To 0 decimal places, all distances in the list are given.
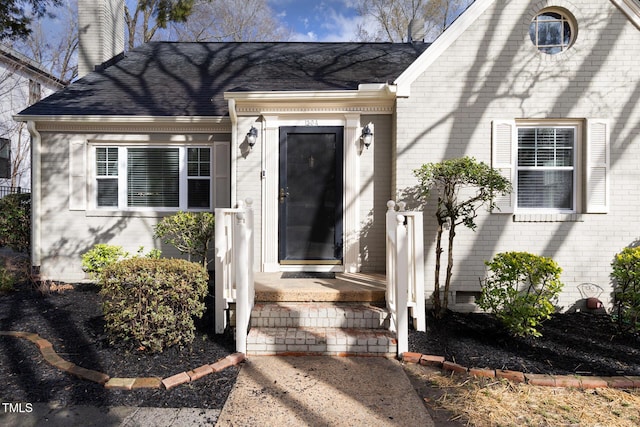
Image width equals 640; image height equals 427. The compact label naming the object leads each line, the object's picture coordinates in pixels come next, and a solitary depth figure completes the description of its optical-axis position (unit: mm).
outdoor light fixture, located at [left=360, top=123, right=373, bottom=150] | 5371
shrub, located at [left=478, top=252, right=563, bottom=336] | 3836
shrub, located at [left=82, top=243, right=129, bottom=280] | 5547
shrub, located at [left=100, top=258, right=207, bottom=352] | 3459
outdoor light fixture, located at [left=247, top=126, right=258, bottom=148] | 5410
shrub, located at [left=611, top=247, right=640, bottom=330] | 4004
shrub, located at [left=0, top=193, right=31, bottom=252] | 6504
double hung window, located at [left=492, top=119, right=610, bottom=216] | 4918
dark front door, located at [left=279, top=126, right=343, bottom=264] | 5504
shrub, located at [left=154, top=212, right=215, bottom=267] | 5160
